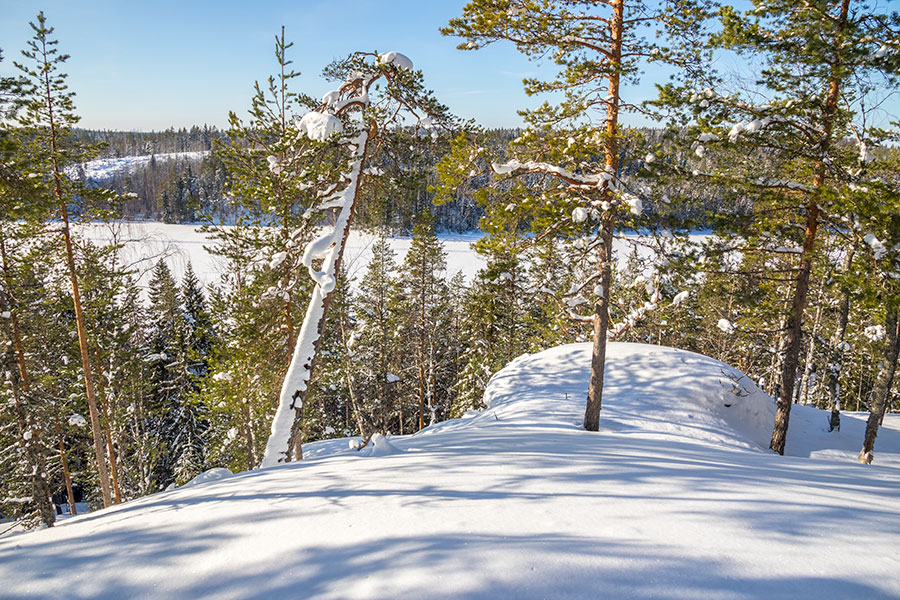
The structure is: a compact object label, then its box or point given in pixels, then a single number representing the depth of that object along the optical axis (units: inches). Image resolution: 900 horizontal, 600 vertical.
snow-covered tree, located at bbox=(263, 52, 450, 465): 311.0
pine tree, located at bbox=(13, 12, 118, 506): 365.7
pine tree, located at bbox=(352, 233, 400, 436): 919.0
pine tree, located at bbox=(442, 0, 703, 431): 284.8
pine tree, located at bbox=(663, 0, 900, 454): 272.4
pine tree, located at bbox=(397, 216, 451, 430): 869.2
